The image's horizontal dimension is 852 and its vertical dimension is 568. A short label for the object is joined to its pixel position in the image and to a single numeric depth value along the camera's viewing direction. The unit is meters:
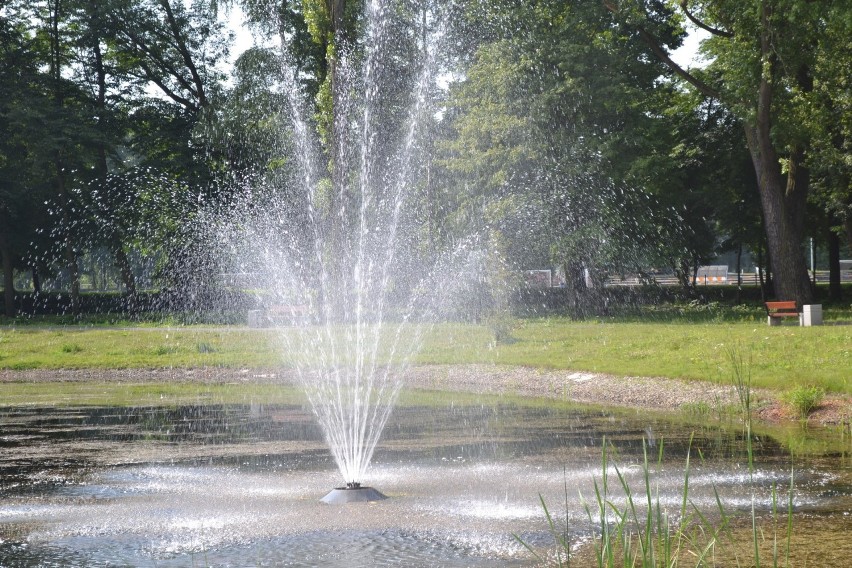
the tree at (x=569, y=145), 35.06
